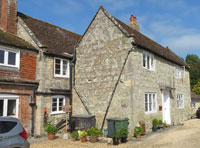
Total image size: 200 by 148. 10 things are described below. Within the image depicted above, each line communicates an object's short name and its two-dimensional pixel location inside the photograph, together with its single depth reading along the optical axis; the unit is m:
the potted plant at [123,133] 10.88
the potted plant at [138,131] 12.07
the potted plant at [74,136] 12.12
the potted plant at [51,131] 12.93
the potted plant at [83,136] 11.75
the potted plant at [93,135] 11.62
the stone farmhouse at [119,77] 13.34
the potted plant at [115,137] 10.65
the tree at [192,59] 60.20
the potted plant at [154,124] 14.29
